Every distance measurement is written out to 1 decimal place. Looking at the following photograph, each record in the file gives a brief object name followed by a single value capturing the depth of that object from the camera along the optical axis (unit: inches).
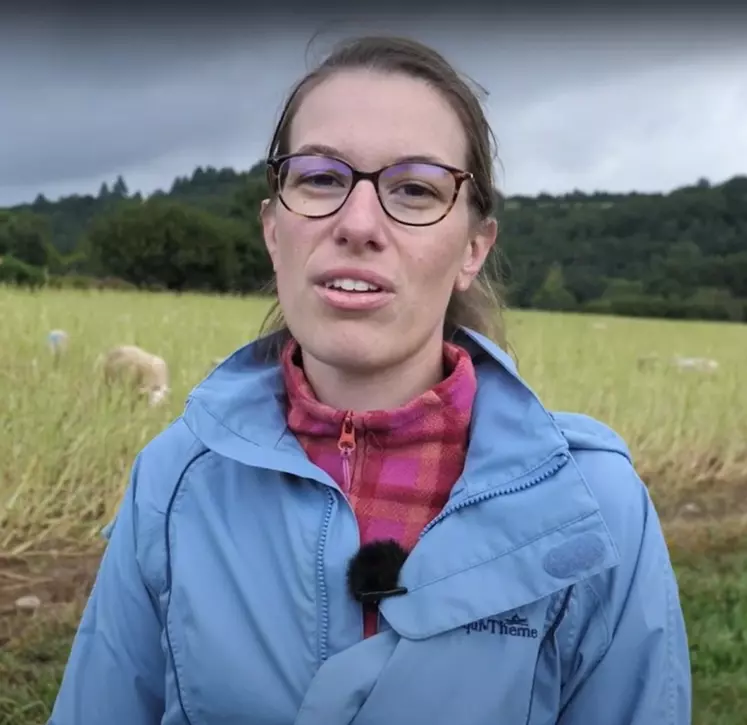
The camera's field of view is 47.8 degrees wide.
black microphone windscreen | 29.2
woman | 29.9
